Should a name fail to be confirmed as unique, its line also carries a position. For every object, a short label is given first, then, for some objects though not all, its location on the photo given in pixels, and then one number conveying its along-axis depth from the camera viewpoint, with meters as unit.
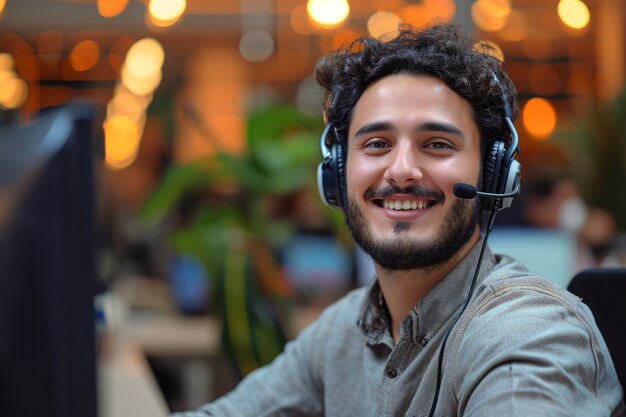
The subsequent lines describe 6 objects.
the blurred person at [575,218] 4.52
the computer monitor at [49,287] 1.69
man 1.80
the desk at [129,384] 3.03
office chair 1.97
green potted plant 3.18
